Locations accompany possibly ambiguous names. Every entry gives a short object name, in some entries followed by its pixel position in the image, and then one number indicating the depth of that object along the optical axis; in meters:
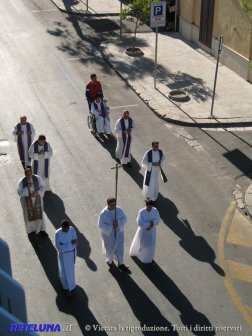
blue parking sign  17.45
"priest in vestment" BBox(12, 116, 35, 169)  13.07
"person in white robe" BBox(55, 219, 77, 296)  9.30
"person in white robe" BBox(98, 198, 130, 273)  9.86
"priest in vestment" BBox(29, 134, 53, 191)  12.18
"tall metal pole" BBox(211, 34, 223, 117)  15.12
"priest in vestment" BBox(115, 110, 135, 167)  13.69
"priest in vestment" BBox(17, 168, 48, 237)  10.64
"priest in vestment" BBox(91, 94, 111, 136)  15.07
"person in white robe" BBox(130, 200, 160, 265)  10.09
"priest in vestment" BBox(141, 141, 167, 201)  12.12
